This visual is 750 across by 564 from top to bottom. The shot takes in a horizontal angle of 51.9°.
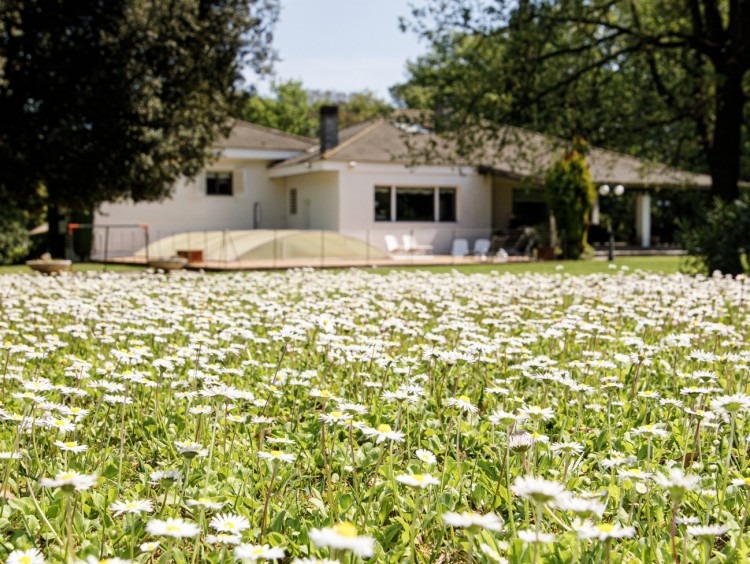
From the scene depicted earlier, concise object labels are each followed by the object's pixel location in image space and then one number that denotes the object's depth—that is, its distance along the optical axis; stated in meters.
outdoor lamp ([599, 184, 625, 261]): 24.22
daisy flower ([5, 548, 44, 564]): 1.58
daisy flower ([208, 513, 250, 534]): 1.81
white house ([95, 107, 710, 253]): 28.19
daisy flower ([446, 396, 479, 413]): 2.59
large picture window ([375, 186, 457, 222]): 29.23
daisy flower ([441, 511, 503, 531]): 1.51
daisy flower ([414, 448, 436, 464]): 2.25
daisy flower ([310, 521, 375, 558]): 1.25
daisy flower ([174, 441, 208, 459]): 2.16
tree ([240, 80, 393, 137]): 54.41
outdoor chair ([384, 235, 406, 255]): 26.67
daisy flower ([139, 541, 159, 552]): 1.96
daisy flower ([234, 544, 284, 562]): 1.55
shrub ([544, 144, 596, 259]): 25.66
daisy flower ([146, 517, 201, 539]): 1.58
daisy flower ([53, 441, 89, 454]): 2.25
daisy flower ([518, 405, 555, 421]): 2.42
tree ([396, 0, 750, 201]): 15.74
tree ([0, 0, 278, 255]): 16.91
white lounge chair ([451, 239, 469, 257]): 27.84
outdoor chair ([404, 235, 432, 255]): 27.14
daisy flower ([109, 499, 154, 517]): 1.91
